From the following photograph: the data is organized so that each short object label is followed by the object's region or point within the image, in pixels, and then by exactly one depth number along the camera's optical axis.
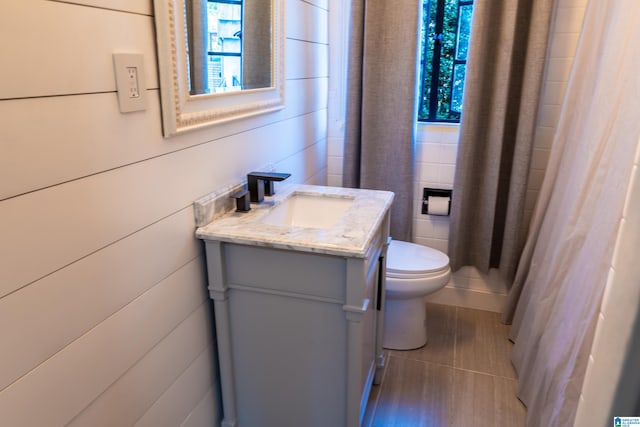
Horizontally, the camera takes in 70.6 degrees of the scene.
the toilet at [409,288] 2.14
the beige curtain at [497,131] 2.17
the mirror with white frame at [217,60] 1.18
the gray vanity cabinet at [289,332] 1.37
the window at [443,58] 2.43
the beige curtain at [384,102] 2.34
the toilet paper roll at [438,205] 2.55
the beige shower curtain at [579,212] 1.39
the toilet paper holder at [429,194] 2.56
